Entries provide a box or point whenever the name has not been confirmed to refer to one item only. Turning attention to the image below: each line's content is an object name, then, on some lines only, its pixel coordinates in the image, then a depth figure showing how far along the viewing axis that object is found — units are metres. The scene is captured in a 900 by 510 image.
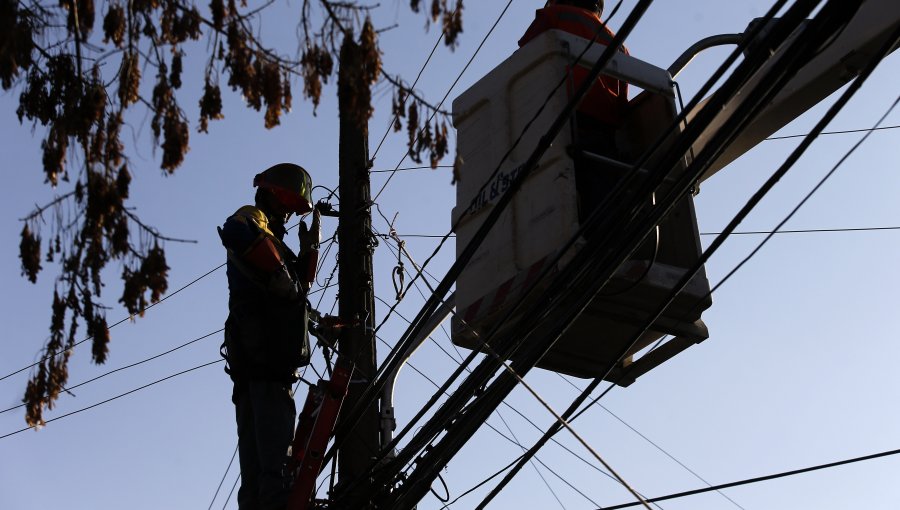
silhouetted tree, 4.41
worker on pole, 7.44
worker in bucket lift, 7.52
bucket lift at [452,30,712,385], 6.98
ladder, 7.43
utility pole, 8.30
